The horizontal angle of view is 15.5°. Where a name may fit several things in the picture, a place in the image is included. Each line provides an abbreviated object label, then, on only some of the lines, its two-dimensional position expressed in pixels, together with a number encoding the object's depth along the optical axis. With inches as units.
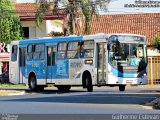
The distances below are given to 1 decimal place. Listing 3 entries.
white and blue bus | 1261.1
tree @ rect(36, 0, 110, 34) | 1947.0
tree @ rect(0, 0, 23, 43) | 2269.9
